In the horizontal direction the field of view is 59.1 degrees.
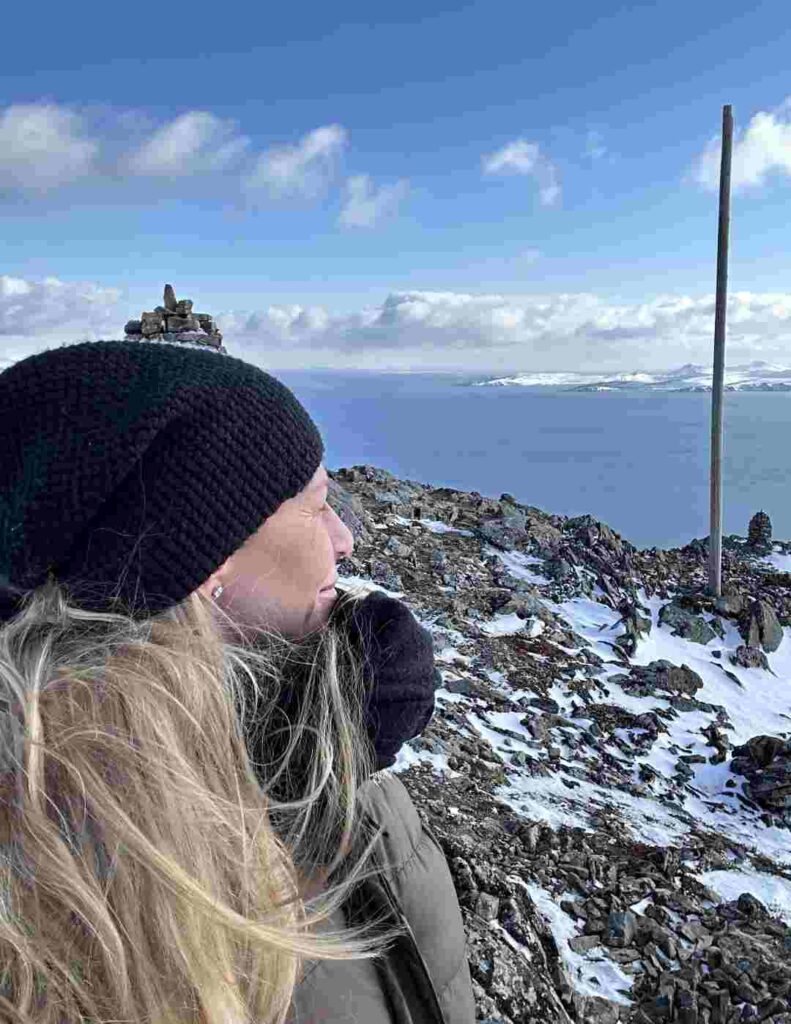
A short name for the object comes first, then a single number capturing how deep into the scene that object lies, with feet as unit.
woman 3.18
